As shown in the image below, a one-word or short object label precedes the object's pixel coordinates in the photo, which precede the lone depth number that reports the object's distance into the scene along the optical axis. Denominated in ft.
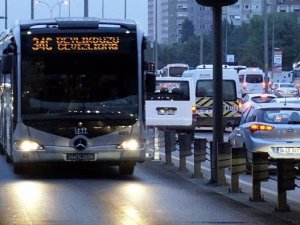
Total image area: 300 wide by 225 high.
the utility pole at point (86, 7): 128.35
